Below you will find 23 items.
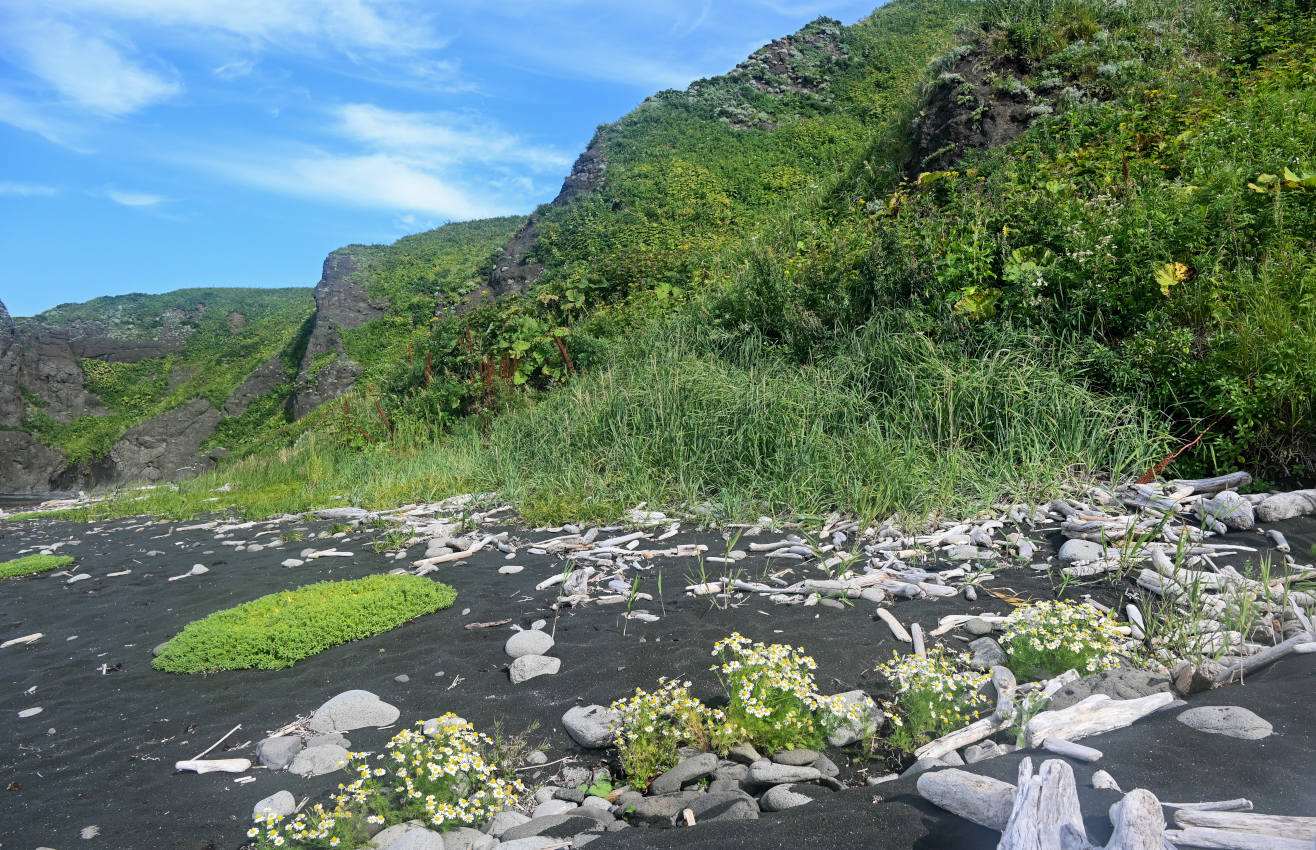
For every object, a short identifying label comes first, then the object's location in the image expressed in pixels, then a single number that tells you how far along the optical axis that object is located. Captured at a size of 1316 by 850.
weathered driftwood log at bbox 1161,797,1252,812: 2.11
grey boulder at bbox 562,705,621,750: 3.36
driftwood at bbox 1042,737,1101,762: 2.61
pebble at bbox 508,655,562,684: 4.03
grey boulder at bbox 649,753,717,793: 2.96
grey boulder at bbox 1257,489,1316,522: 5.19
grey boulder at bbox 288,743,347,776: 3.32
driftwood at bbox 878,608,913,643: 4.09
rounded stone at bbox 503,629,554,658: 4.32
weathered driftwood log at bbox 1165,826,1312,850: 1.87
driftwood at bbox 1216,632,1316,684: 3.30
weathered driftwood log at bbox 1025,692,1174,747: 2.92
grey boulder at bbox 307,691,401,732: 3.67
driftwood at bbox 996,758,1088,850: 1.92
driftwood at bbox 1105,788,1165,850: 1.82
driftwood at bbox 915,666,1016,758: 3.00
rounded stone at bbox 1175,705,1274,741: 2.70
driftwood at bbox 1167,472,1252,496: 5.64
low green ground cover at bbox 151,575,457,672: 4.56
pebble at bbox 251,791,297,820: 2.94
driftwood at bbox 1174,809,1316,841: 1.94
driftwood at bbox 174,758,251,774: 3.35
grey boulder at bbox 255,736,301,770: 3.40
